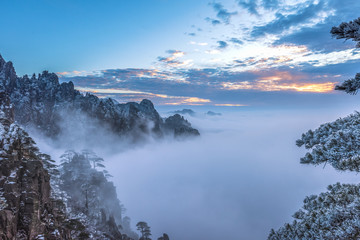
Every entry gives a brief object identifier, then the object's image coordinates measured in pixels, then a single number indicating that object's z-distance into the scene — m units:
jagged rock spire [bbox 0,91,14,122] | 42.25
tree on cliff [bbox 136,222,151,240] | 61.07
